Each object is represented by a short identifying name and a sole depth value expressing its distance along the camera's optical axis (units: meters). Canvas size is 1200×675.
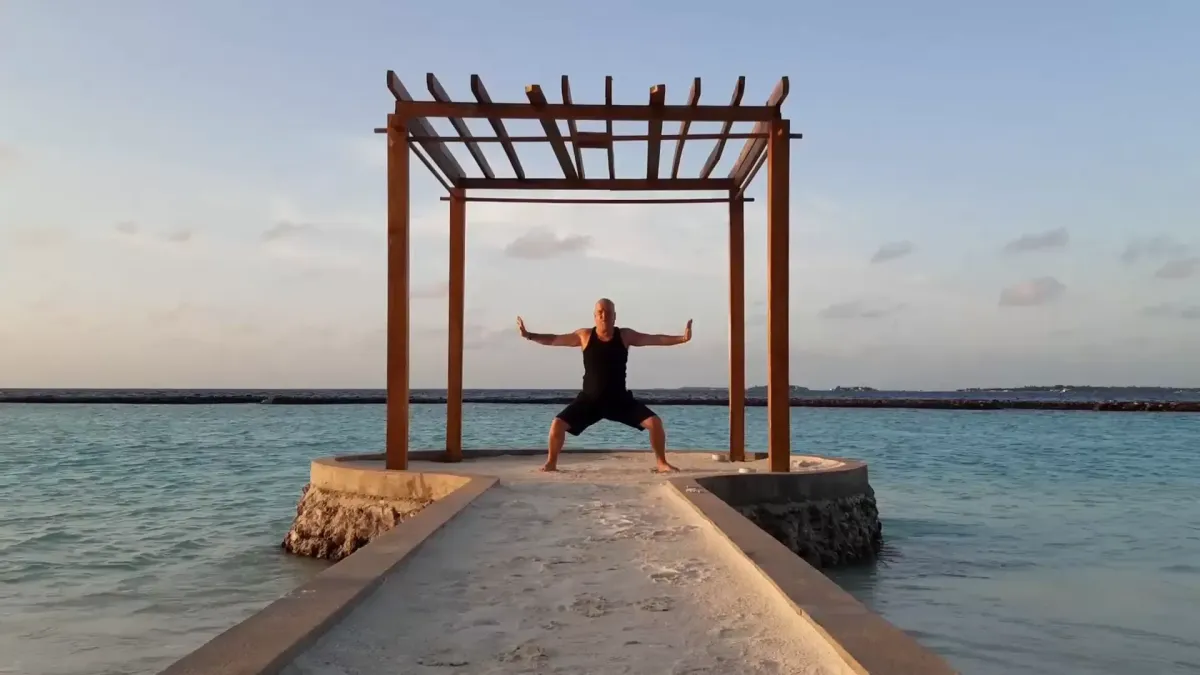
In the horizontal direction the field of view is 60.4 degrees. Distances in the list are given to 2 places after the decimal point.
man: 9.34
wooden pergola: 8.59
